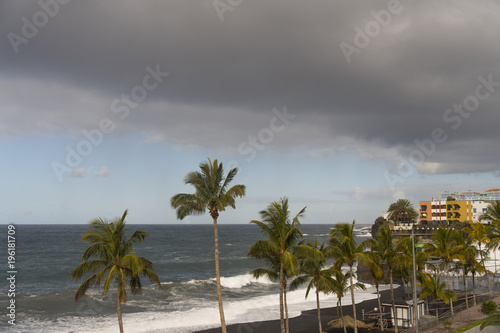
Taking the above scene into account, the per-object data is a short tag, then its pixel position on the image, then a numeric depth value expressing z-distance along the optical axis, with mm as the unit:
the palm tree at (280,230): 26031
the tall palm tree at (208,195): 24797
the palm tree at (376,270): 33428
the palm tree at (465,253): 46656
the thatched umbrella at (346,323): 36688
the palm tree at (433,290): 39406
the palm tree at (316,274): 29734
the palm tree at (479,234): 52000
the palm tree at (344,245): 32625
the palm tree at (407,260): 38612
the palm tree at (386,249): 36156
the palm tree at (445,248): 46344
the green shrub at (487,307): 35062
